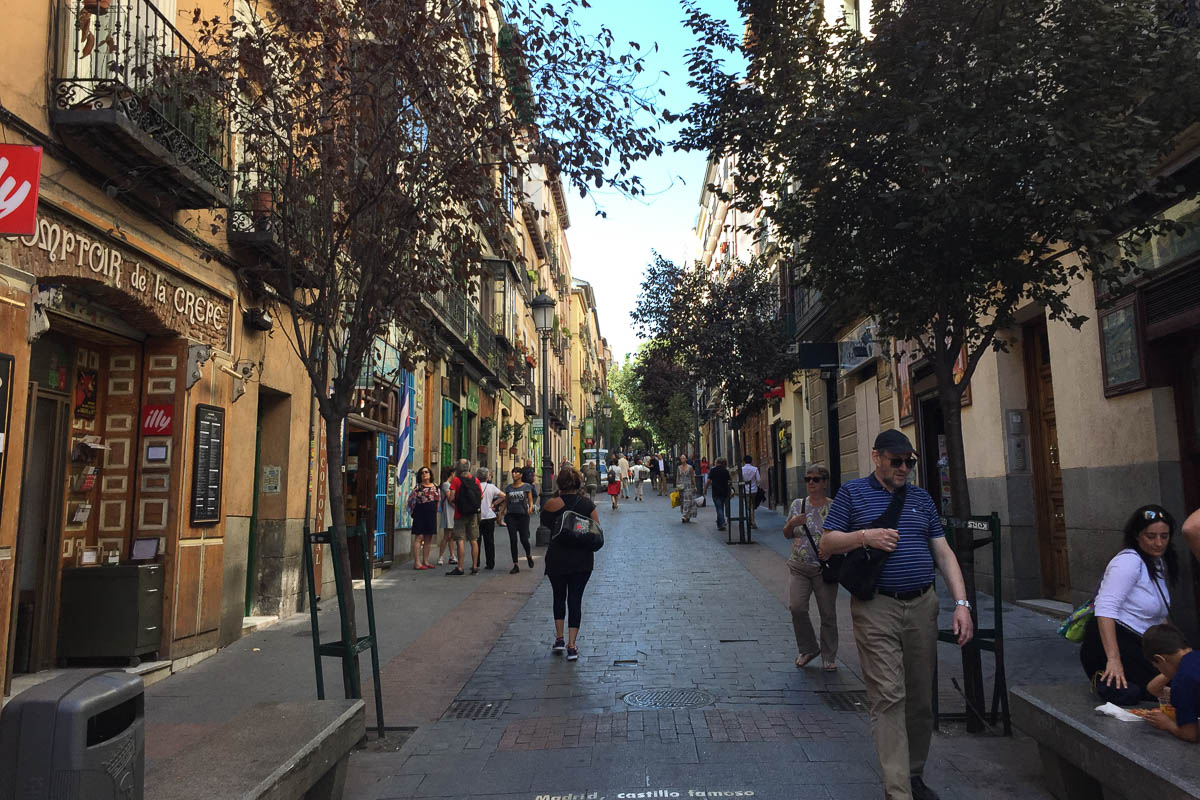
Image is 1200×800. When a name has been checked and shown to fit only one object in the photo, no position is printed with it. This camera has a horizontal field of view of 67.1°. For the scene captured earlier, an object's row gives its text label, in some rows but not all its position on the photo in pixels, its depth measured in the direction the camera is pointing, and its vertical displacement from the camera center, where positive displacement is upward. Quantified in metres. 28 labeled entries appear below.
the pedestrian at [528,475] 21.55 +0.82
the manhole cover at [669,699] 6.36 -1.38
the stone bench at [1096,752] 3.46 -1.04
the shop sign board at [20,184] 4.72 +1.75
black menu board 8.33 +0.44
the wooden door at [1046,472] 10.20 +0.33
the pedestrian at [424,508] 14.71 +0.03
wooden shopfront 7.10 +0.47
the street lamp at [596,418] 62.53 +6.26
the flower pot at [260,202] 8.30 +2.89
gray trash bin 2.62 -0.67
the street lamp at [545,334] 19.03 +3.79
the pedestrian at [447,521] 15.04 -0.19
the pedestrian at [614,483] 30.39 +0.82
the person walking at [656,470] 48.53 +1.95
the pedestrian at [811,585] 7.32 -0.66
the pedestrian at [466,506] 14.42 +0.05
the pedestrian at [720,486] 21.11 +0.45
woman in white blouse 4.61 -0.56
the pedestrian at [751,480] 20.94 +0.61
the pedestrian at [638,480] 38.11 +1.16
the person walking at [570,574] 8.17 -0.60
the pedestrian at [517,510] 14.92 -0.02
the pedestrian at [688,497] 24.12 +0.24
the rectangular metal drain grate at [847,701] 6.23 -1.39
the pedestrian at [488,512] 14.72 -0.05
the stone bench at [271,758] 3.60 -1.07
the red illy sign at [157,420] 8.08 +0.83
